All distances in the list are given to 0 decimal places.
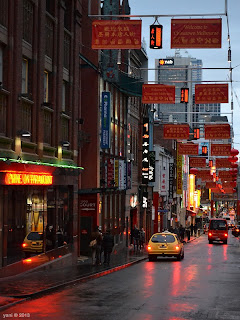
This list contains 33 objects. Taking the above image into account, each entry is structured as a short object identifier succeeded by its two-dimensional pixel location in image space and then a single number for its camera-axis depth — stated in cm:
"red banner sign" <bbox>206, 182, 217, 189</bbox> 9823
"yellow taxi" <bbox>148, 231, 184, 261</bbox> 3738
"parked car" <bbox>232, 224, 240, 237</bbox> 9581
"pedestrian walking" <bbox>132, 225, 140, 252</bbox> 4650
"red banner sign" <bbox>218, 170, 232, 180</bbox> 7764
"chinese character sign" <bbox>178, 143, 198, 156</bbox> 5581
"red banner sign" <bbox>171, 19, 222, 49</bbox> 2334
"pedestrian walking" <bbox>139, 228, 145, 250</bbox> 4828
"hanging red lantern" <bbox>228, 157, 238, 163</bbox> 5810
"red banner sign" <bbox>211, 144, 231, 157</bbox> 5213
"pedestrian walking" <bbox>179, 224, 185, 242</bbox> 6819
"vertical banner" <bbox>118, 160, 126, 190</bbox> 4497
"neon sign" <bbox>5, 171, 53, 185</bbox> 2352
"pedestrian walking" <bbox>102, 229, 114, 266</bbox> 3272
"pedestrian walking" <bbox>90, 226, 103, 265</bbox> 3172
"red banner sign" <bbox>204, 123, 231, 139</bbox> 4288
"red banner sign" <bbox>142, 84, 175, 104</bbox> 3120
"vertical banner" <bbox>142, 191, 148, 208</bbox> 5991
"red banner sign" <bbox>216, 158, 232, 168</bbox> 6469
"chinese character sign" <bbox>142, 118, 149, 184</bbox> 5762
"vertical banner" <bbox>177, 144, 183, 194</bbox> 8962
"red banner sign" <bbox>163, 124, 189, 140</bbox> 4234
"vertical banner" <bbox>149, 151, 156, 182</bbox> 6097
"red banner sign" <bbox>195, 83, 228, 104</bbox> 3111
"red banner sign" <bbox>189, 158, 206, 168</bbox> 6641
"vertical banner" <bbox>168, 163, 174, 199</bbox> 8061
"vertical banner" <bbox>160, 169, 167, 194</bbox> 7470
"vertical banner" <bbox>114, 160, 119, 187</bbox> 4403
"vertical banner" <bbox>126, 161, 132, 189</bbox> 4887
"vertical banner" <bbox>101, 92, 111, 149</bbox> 3984
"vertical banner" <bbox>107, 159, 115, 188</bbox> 4228
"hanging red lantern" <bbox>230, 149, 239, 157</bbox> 5474
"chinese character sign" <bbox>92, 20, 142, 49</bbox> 2361
